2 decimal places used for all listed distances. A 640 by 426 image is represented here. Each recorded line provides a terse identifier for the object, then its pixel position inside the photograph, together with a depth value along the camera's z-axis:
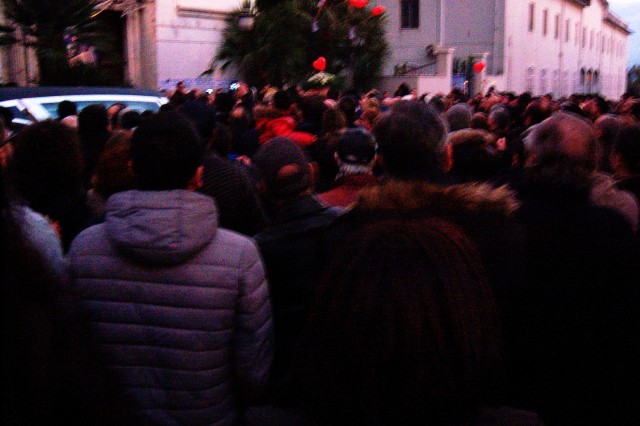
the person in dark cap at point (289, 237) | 3.07
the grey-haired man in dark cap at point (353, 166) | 3.98
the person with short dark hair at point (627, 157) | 4.24
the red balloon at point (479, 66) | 29.75
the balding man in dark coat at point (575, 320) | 2.53
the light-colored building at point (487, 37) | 36.50
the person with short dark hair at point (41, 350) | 1.11
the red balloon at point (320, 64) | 19.14
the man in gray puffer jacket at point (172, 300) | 2.42
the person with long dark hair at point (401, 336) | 1.51
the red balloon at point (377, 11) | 25.52
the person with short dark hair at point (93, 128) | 5.60
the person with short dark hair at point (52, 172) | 3.45
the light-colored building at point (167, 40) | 19.47
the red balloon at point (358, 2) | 20.59
